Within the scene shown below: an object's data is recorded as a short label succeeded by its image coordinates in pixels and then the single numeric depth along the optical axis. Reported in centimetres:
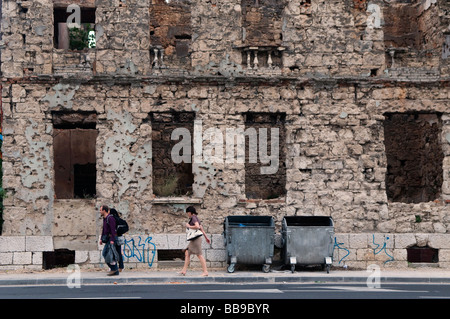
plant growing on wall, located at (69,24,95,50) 2358
